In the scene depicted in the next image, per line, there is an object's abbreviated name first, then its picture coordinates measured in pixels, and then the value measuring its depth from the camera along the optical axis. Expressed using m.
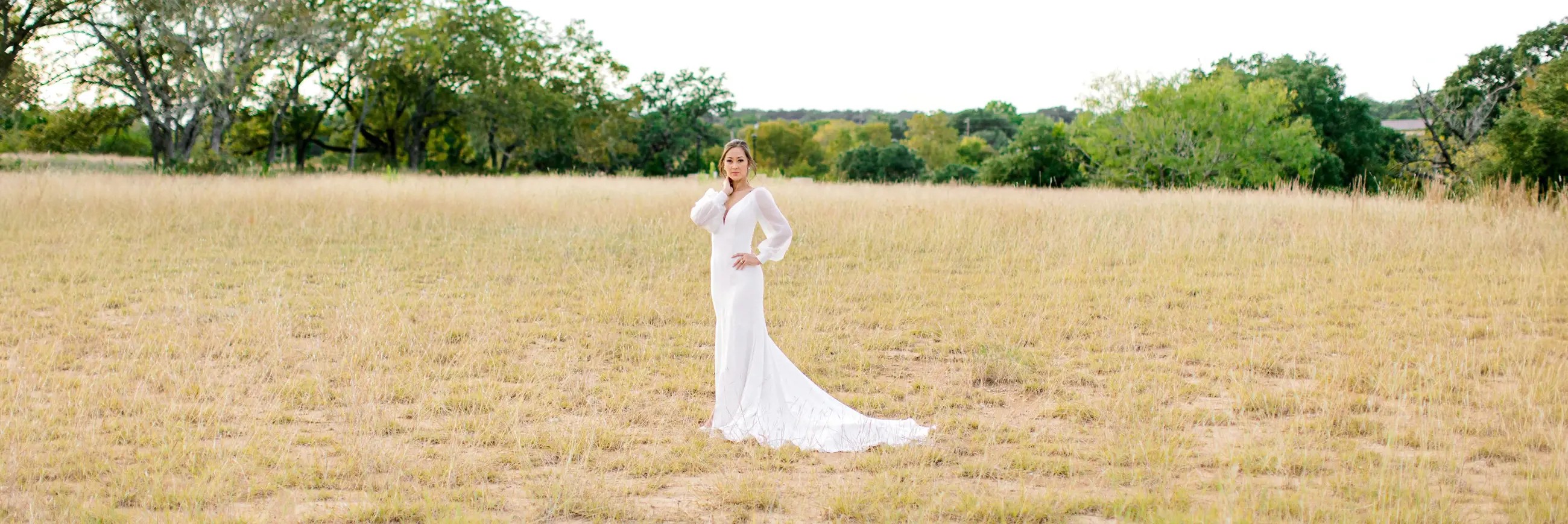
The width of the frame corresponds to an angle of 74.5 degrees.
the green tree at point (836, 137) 104.50
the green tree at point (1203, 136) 36.16
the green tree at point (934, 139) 98.56
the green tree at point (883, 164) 58.54
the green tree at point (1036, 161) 40.22
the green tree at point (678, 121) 51.22
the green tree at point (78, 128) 28.92
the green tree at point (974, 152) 74.12
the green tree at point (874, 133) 119.81
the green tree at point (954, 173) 53.94
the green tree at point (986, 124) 120.88
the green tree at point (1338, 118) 44.16
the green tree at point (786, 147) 93.69
